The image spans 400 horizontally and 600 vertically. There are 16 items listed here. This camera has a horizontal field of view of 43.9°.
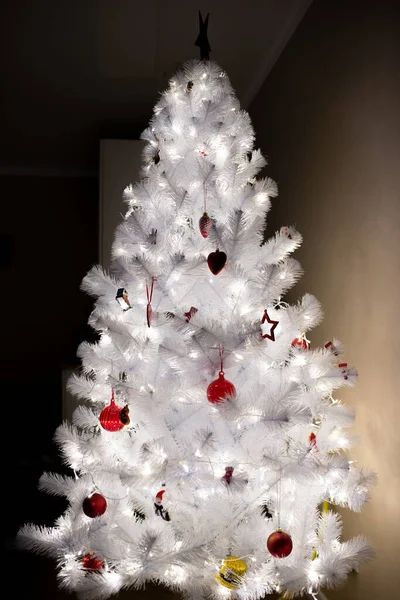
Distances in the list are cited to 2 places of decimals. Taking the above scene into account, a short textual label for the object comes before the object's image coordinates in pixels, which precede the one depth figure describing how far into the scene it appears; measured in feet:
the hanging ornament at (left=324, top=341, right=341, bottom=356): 5.01
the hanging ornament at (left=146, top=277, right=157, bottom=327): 4.75
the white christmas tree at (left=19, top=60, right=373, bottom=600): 4.29
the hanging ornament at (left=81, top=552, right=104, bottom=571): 4.85
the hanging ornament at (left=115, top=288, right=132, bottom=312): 4.90
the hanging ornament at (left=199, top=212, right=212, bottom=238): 4.81
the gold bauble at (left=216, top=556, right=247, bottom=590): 4.25
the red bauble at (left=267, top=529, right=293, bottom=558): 4.21
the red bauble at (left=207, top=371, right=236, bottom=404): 4.20
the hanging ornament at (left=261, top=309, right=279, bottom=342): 4.45
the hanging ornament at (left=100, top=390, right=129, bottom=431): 4.79
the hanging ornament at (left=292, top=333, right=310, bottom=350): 4.98
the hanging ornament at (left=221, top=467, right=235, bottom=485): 4.22
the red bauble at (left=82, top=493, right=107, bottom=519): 4.77
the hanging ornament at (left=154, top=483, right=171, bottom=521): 4.61
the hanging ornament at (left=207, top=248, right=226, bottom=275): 4.55
